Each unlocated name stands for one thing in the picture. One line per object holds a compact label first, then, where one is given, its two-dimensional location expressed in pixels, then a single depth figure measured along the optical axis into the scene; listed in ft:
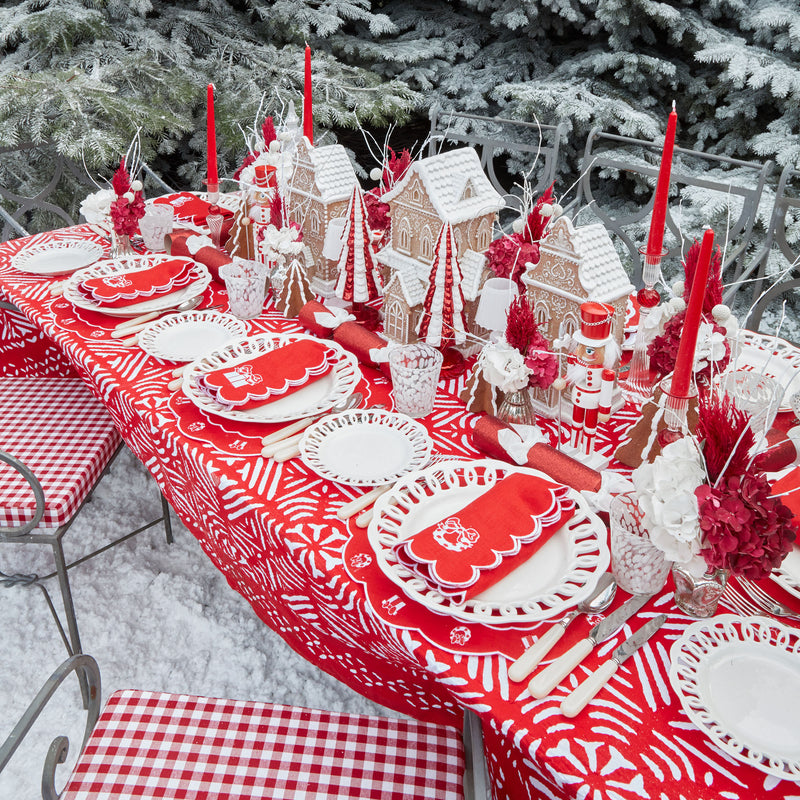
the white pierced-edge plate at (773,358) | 4.26
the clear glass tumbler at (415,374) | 3.95
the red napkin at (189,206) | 6.90
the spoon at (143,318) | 4.99
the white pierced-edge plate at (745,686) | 2.29
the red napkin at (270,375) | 4.07
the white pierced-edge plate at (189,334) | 4.73
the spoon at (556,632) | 2.57
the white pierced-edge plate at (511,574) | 2.76
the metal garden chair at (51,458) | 4.94
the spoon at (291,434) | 3.81
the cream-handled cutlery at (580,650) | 2.51
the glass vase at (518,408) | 3.82
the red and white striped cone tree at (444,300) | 4.24
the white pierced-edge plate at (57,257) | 5.96
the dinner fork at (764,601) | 2.82
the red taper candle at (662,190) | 3.61
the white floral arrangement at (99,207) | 5.92
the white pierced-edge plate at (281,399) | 4.06
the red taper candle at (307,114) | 5.48
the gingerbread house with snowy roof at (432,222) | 4.45
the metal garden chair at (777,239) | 5.81
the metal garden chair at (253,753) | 3.16
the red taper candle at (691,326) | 2.73
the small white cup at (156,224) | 6.21
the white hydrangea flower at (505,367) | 3.62
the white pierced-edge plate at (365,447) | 3.59
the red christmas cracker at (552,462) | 3.42
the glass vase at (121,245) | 6.13
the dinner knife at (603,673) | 2.44
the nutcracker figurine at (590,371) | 3.45
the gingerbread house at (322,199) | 5.31
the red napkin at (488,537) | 2.80
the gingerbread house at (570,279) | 3.80
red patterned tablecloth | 2.32
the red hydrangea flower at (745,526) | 2.39
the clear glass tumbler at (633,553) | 2.77
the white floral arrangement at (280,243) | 5.15
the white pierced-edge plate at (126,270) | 5.19
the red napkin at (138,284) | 5.17
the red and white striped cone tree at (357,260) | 4.74
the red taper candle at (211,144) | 5.62
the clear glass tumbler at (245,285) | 5.07
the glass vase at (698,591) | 2.77
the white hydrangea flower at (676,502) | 2.45
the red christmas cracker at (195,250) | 5.90
